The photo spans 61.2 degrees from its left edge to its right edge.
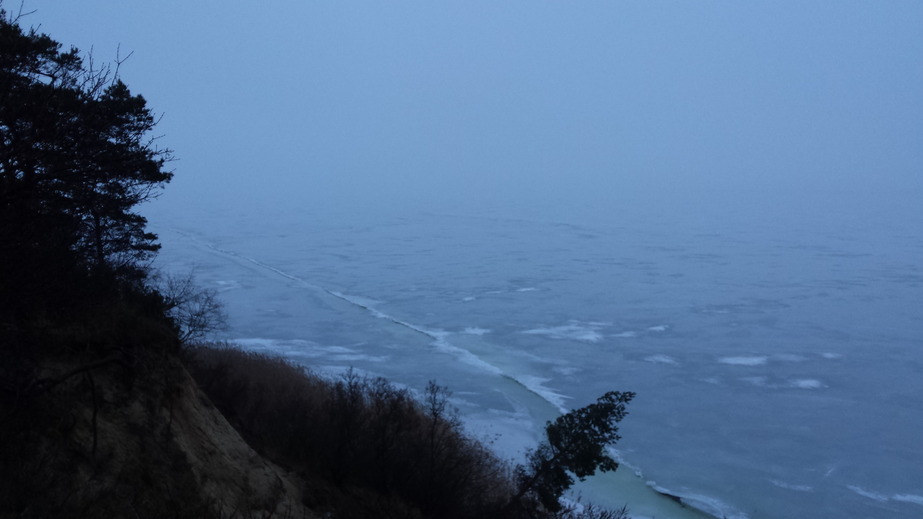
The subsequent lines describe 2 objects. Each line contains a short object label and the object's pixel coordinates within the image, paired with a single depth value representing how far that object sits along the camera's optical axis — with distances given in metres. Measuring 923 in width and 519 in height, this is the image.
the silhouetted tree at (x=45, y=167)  7.18
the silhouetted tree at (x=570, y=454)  13.17
